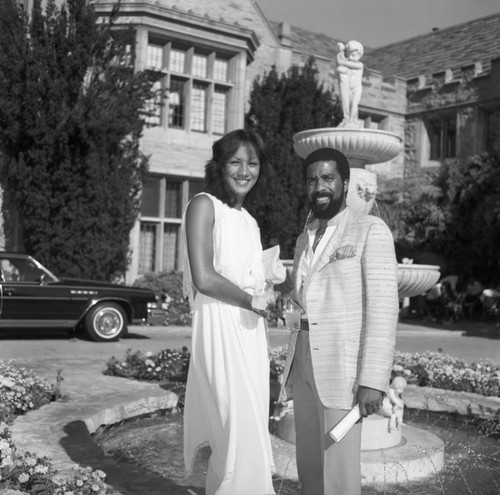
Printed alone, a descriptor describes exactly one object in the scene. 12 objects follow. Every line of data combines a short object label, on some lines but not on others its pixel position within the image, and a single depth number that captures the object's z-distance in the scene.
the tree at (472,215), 17.95
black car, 10.67
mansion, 16.50
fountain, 4.34
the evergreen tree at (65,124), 13.66
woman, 2.87
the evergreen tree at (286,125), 17.00
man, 2.73
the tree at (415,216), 18.89
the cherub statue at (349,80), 6.82
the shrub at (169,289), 14.88
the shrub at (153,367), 7.16
